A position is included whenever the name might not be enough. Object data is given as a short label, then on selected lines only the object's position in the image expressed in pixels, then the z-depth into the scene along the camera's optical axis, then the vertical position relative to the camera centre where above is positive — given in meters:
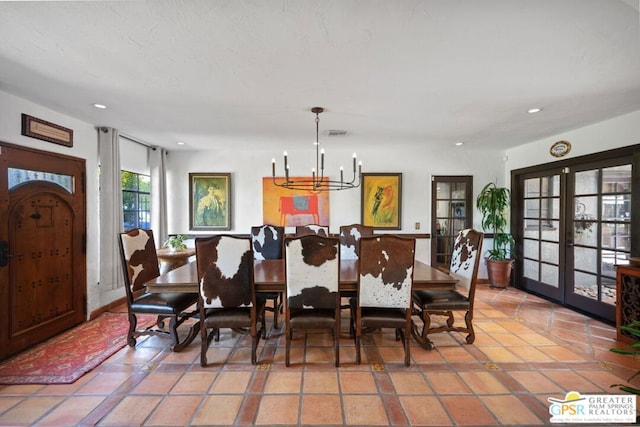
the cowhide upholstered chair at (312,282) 2.27 -0.56
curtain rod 4.05 +1.05
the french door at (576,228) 3.29 -0.22
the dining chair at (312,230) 3.88 -0.25
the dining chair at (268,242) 3.70 -0.39
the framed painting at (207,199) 5.02 +0.21
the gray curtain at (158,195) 4.71 +0.26
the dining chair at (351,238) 3.69 -0.35
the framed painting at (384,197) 4.99 +0.24
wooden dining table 2.40 -0.59
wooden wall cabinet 2.77 -0.83
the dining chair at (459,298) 2.72 -0.83
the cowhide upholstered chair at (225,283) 2.30 -0.57
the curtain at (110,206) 3.56 +0.06
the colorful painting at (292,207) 5.00 +0.07
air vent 3.78 +1.04
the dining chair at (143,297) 2.66 -0.83
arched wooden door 2.58 -0.34
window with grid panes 4.26 +0.17
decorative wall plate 3.82 +0.85
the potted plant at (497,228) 4.68 -0.28
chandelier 4.86 +0.51
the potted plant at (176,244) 4.20 -0.48
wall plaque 2.72 +0.80
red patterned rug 2.26 -1.28
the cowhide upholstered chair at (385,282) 2.28 -0.56
